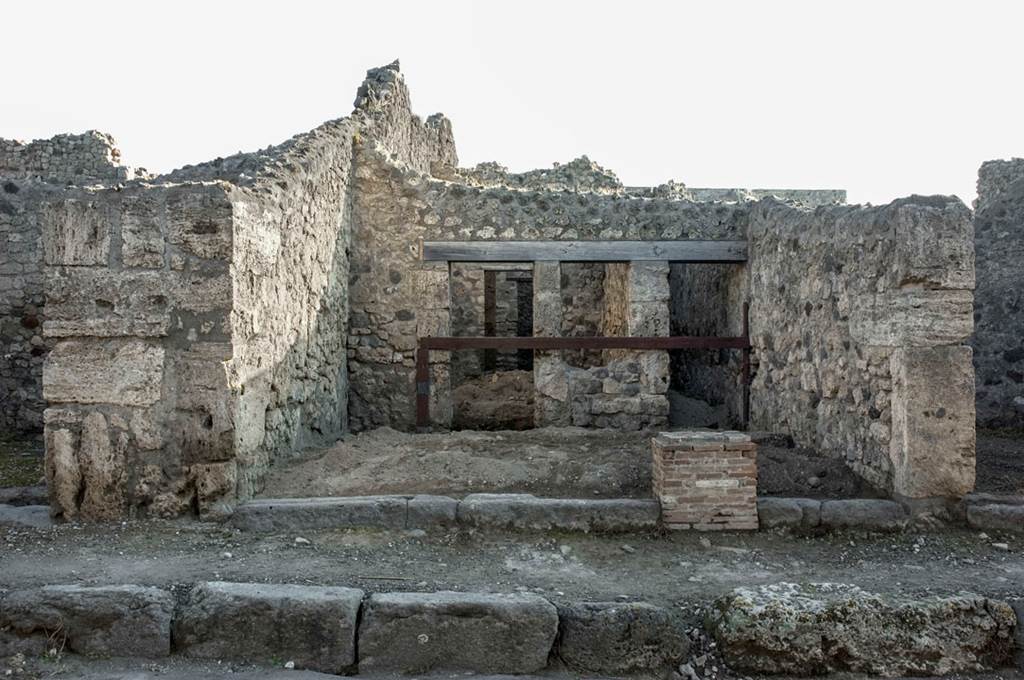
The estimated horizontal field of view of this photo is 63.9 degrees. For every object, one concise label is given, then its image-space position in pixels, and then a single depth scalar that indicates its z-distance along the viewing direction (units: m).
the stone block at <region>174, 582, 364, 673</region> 4.37
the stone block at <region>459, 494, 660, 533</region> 5.81
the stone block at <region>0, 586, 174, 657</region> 4.45
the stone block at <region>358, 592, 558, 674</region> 4.38
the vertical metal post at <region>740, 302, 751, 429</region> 9.38
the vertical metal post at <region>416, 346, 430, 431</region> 9.33
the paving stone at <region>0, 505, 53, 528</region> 5.70
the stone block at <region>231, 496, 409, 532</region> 5.79
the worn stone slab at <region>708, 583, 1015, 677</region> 4.38
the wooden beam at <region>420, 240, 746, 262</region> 9.38
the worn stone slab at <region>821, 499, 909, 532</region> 5.89
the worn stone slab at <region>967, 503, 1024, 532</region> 5.80
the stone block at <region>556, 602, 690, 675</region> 4.39
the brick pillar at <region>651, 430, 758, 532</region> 5.85
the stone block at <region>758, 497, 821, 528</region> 5.92
